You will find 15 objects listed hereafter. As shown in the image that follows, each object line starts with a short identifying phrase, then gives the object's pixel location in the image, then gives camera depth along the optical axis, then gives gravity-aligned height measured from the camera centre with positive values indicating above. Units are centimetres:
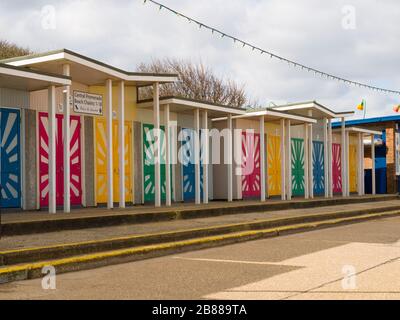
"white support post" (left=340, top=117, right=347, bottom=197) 2406 +75
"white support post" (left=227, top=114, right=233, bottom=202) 1828 +24
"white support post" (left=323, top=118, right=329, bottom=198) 2238 +53
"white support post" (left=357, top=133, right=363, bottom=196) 2691 +57
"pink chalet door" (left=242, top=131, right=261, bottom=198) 1994 +32
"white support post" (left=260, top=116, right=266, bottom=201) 1886 +44
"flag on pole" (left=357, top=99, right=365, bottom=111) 3497 +409
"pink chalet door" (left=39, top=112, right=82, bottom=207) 1327 +37
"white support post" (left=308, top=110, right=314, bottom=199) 2158 +44
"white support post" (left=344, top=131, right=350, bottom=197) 2452 +69
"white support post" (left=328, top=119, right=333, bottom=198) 2289 +22
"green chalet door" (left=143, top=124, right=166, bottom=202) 1647 +41
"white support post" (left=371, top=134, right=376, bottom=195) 2767 +63
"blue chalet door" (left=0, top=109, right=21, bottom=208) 1246 +40
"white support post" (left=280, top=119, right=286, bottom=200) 1962 +13
